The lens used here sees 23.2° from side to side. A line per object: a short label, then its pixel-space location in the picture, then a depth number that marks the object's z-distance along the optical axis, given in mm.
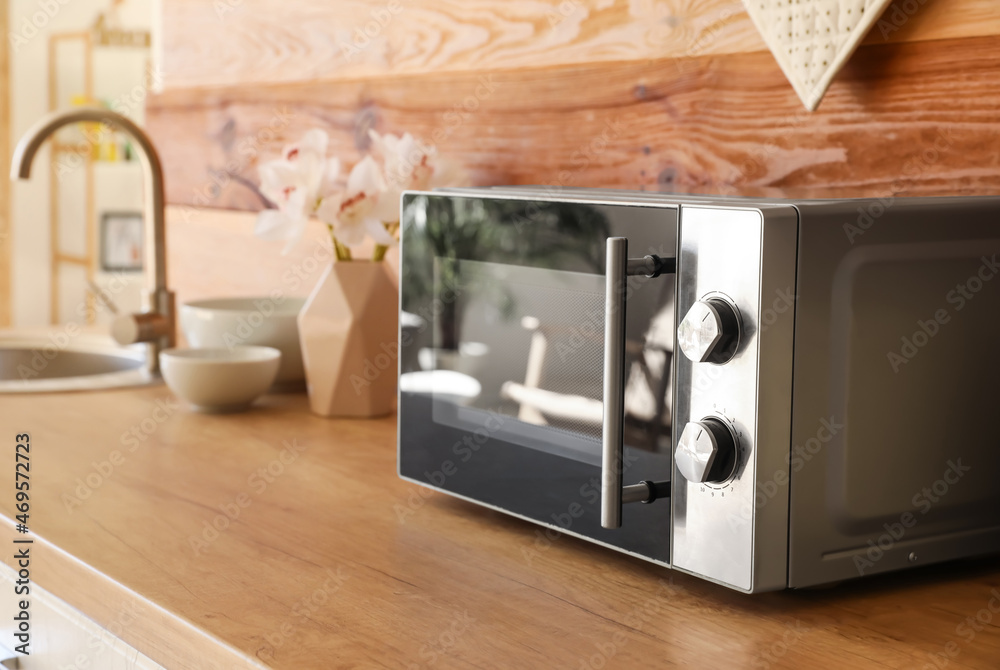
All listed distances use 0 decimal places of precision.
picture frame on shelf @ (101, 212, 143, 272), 7398
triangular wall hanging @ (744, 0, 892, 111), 2037
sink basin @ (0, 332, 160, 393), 3071
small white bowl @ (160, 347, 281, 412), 2473
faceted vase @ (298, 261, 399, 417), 2462
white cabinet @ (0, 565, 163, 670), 1893
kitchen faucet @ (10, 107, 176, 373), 2750
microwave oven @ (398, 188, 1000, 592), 1795
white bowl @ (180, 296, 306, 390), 2623
